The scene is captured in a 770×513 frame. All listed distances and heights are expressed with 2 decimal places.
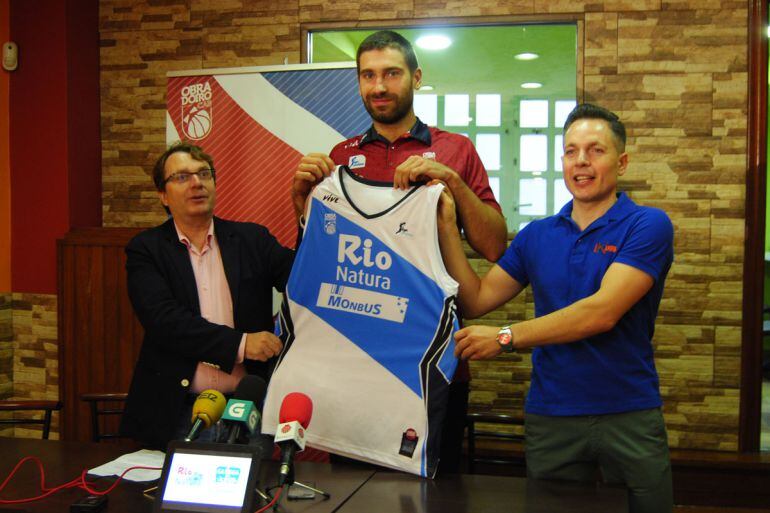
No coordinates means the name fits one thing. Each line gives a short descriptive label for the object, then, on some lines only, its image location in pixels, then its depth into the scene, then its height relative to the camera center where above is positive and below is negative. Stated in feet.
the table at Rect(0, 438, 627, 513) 5.26 -2.04
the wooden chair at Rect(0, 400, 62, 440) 8.34 -2.05
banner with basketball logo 10.99 +1.98
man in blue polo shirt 6.24 -0.80
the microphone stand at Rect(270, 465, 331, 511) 5.11 -1.99
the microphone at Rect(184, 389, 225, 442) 4.95 -1.24
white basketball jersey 6.15 -0.79
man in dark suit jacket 7.34 -0.63
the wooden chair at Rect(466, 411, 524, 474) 8.44 -2.23
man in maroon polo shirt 6.98 +0.96
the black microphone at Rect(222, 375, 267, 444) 4.94 -1.22
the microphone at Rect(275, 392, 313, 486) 4.74 -1.31
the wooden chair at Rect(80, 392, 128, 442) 8.50 -1.99
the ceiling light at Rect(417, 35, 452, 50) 13.20 +3.93
